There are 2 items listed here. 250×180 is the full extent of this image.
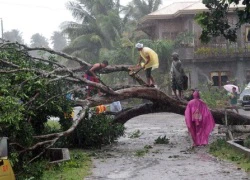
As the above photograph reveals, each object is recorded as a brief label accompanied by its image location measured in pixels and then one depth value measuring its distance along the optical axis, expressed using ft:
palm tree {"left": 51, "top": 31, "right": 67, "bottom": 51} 359.46
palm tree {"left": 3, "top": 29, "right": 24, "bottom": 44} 345.47
